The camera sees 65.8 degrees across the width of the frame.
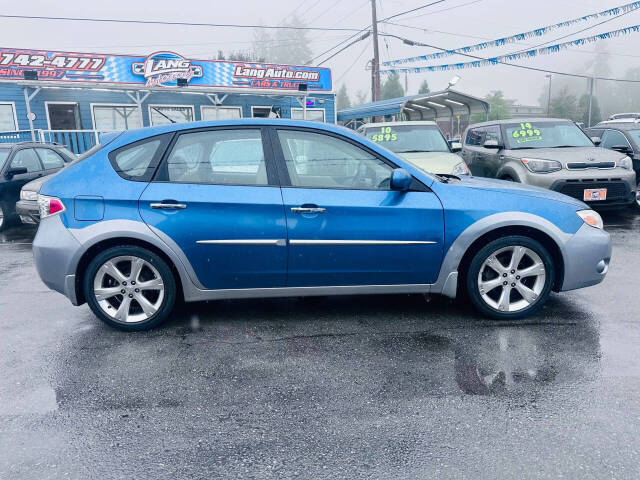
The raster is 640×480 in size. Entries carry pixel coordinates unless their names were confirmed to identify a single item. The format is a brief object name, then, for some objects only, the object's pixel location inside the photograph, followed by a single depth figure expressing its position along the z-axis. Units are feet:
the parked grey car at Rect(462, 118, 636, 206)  23.89
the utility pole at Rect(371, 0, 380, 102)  86.07
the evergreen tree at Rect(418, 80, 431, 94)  297.41
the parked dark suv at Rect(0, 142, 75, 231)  28.50
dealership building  50.57
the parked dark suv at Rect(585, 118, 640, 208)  29.19
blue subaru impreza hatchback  12.32
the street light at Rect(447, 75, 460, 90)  59.00
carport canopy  58.65
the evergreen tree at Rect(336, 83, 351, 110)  367.29
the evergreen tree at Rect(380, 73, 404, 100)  298.56
